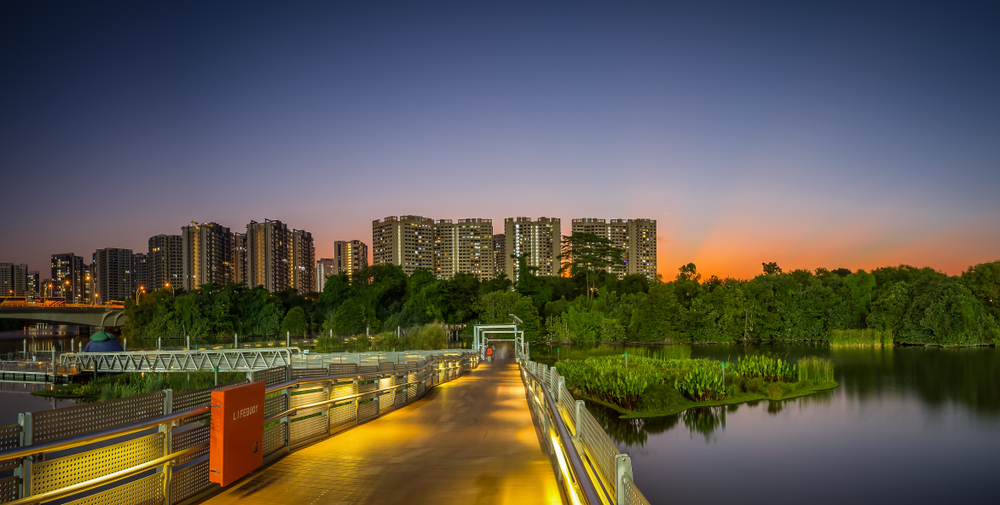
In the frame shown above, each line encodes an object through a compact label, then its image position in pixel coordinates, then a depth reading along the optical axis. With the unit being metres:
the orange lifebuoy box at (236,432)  5.84
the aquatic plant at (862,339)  61.78
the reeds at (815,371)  34.38
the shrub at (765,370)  32.59
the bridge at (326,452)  4.18
